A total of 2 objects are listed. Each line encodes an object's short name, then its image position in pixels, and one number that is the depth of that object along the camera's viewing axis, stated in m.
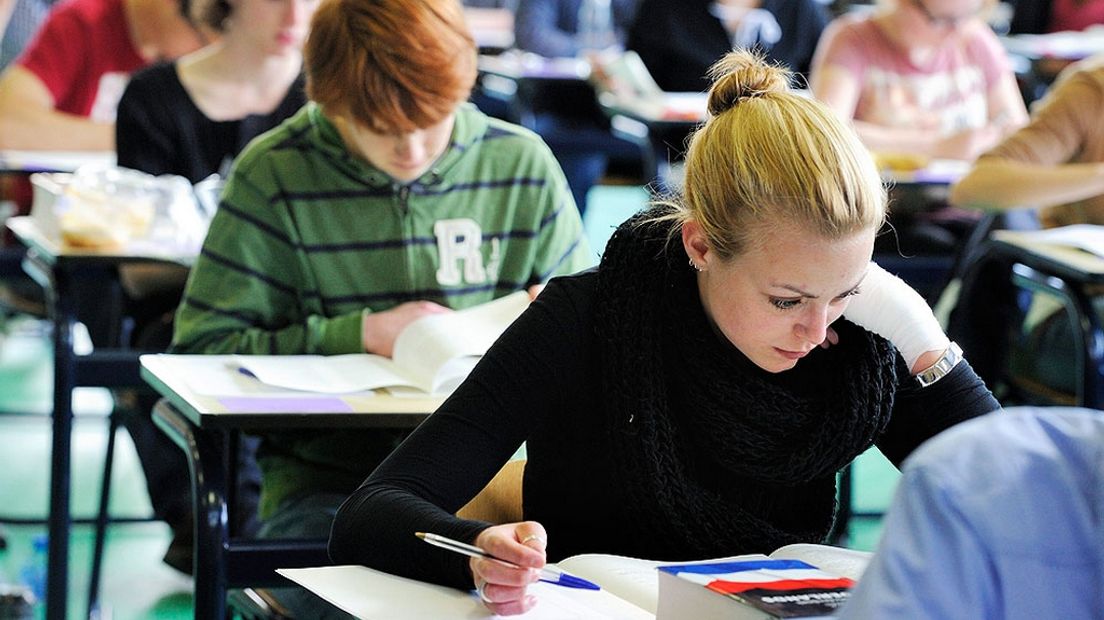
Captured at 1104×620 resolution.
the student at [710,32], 5.99
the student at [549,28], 7.51
